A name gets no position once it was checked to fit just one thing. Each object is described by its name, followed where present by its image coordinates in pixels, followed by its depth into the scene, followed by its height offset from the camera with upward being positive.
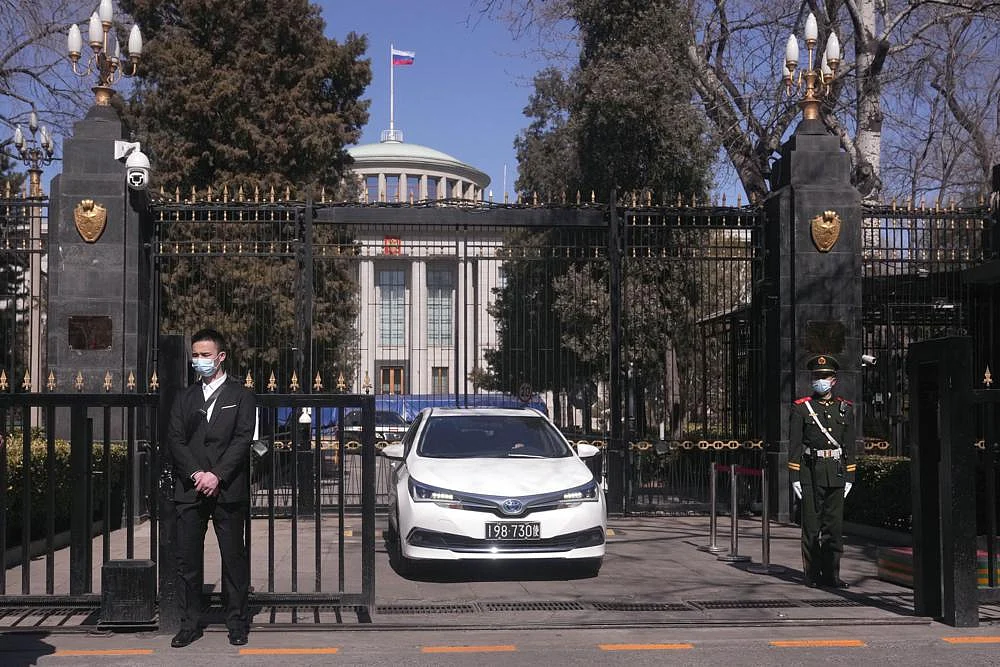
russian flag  49.87 +13.31
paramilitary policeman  9.30 -0.99
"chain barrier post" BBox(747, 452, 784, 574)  10.30 -1.81
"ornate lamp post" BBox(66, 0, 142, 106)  13.62 +3.77
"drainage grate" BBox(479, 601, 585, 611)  8.37 -1.87
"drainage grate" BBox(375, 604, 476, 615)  8.25 -1.86
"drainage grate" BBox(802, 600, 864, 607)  8.55 -1.88
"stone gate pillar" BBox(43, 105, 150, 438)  13.93 +1.10
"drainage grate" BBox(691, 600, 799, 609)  8.47 -1.87
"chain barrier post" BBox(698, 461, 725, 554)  11.37 -1.71
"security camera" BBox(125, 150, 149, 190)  13.70 +2.30
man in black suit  7.05 -0.79
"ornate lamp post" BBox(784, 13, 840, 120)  14.35 +3.74
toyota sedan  9.27 -1.27
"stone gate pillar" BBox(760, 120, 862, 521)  14.56 +0.99
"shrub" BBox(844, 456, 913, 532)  12.48 -1.58
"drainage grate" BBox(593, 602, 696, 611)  8.39 -1.87
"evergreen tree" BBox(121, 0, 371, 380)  25.28 +5.89
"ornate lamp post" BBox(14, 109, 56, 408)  14.39 +3.04
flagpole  57.38 +13.41
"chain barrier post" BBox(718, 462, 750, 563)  10.80 -1.72
